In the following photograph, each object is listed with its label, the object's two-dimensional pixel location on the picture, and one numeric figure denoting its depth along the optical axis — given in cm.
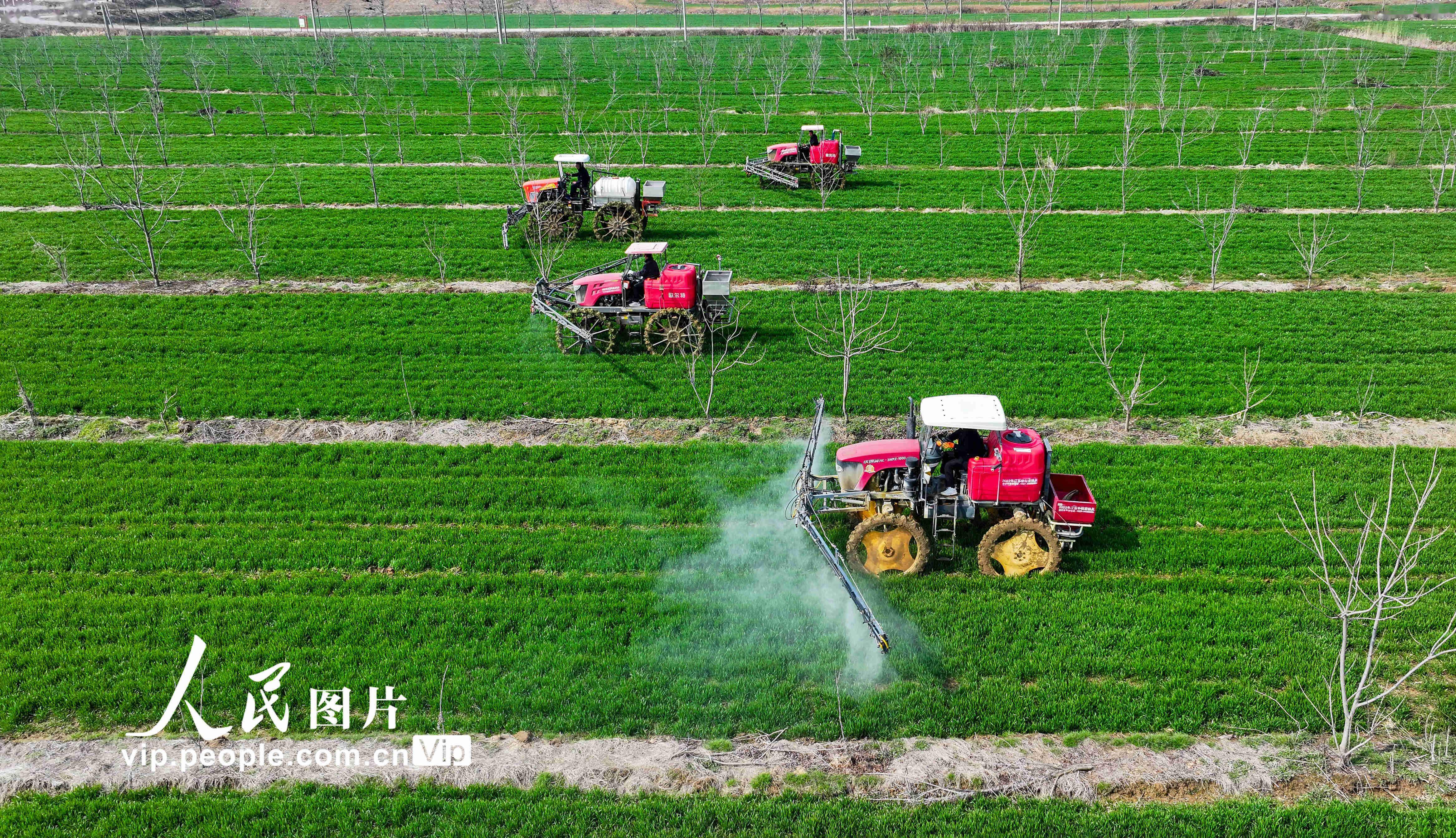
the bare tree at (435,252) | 2448
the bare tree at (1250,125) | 3722
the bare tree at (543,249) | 2269
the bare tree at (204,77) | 5038
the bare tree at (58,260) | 2488
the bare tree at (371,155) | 3266
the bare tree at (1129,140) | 3291
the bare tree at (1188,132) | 3909
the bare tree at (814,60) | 5794
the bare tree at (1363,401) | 1733
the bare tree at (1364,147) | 3153
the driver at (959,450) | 1270
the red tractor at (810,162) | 3569
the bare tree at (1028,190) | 2519
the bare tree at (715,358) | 1830
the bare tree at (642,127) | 4094
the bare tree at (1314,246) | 2345
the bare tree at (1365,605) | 902
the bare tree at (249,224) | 2559
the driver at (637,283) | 2088
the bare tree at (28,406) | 1786
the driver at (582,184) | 2919
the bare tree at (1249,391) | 1709
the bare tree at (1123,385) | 1670
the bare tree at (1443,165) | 3112
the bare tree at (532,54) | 6100
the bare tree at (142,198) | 2592
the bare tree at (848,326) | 1917
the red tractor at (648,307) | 2047
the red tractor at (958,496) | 1246
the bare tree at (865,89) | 4810
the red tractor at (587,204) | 2828
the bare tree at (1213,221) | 2398
